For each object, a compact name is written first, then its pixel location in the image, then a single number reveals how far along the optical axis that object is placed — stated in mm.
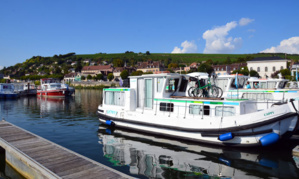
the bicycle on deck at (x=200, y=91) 17389
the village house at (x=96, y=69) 160000
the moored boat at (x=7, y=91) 53844
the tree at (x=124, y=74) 114125
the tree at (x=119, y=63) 171850
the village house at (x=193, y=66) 132875
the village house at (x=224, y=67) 104088
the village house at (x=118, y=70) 144125
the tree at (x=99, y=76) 133825
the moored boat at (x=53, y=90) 56938
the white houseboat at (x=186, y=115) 11992
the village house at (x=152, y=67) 134875
